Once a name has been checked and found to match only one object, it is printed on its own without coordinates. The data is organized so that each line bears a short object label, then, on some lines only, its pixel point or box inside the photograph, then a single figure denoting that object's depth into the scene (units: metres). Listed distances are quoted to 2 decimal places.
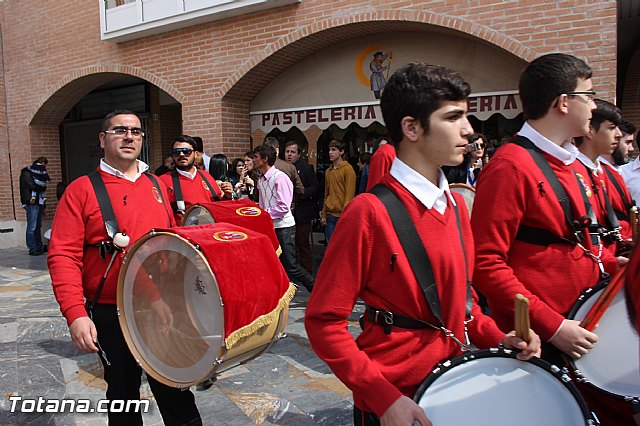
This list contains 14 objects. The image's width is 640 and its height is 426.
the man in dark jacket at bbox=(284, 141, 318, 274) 7.48
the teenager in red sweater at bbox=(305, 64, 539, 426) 1.62
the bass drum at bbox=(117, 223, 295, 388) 2.24
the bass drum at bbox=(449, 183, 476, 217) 4.57
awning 7.79
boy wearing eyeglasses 2.13
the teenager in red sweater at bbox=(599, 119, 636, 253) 3.41
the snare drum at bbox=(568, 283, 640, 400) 1.88
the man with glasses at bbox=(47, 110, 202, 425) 2.62
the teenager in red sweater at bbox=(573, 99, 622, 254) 2.41
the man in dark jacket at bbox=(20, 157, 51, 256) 11.37
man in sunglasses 4.94
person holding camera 5.72
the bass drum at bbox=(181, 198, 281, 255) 3.78
